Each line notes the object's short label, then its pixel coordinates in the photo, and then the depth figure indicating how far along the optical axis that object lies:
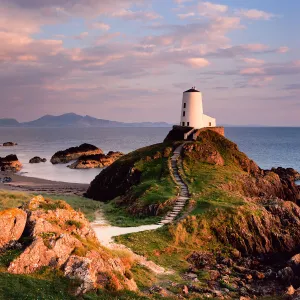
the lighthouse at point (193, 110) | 65.88
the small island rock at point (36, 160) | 127.08
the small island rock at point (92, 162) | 108.25
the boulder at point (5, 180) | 83.47
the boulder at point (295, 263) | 27.34
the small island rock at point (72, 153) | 124.12
